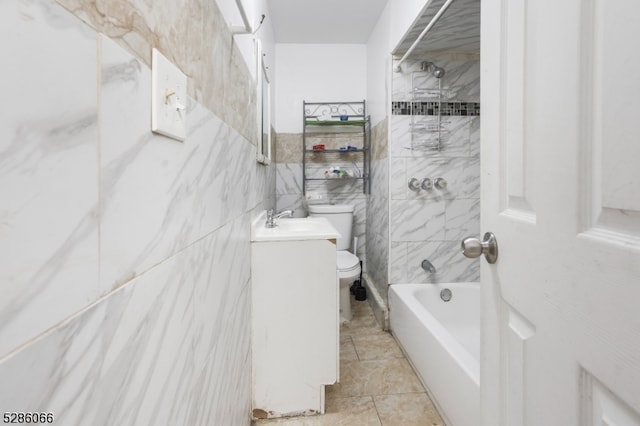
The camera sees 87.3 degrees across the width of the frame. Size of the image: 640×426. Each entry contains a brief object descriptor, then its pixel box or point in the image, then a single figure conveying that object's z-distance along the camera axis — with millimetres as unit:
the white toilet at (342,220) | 2578
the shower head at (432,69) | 2299
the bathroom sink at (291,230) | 1525
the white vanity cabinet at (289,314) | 1528
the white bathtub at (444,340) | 1351
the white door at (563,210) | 425
